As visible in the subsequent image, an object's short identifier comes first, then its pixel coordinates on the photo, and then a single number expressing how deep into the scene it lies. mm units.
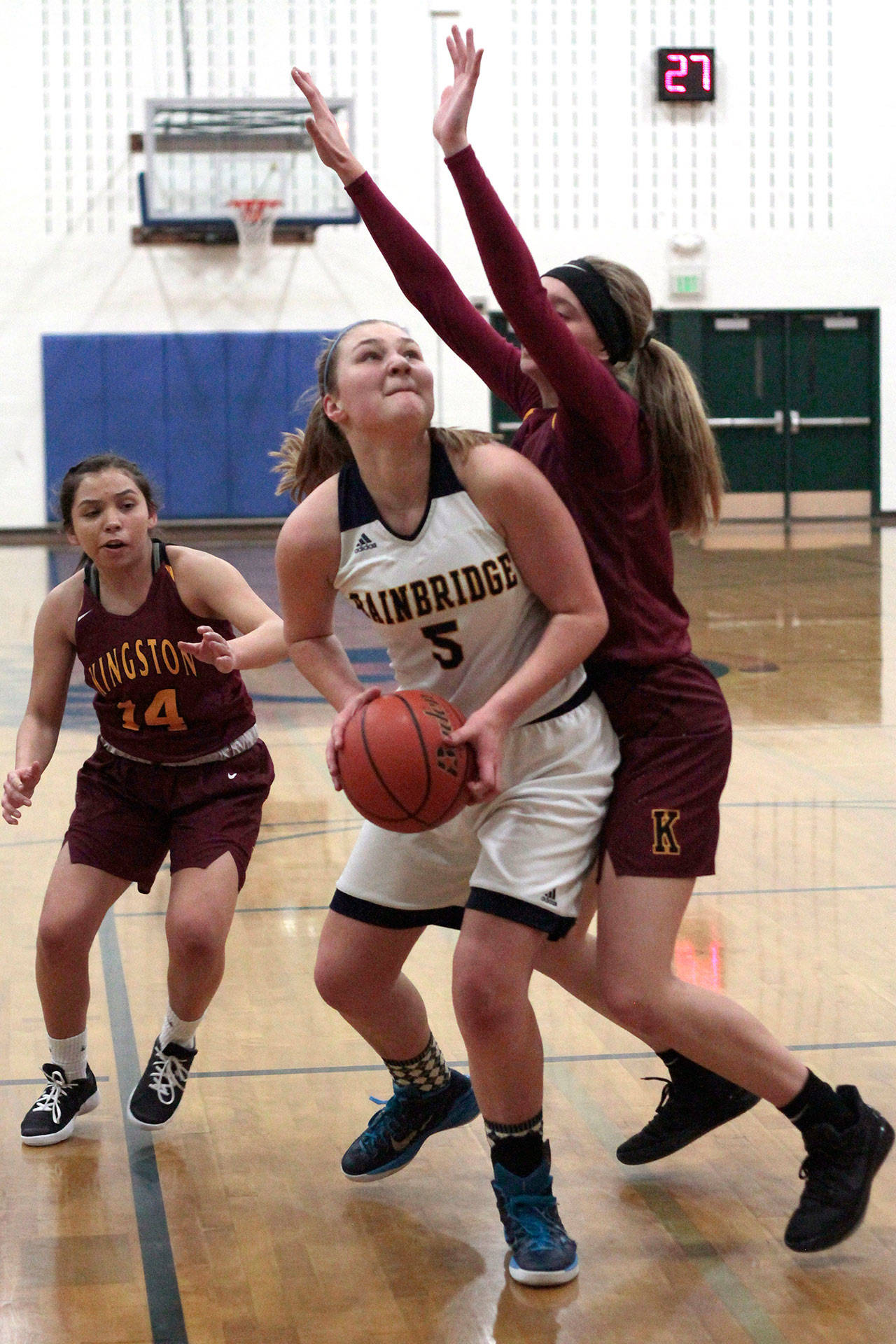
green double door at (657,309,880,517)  16609
